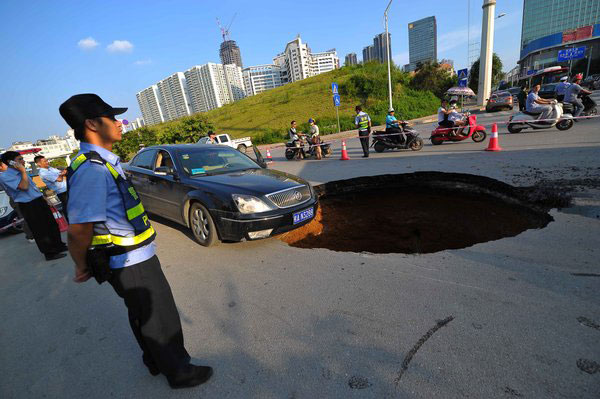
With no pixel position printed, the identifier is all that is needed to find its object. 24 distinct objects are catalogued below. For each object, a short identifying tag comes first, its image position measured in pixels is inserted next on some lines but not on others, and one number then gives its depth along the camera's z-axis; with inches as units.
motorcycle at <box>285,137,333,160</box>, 469.7
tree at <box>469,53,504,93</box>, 1690.9
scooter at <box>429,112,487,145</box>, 383.6
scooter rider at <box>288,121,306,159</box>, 476.4
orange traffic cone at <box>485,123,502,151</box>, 309.9
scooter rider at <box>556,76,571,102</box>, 404.7
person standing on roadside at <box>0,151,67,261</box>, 171.8
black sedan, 143.1
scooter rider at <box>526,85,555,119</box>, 369.7
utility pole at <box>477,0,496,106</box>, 891.4
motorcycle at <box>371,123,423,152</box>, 389.7
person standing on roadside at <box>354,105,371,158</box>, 382.6
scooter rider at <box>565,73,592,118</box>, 396.8
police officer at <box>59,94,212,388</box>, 59.1
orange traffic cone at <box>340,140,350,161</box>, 403.5
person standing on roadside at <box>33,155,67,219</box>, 214.7
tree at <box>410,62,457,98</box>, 1332.4
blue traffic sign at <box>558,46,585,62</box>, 1755.7
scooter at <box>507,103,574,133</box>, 366.6
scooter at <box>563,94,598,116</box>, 418.6
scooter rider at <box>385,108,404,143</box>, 398.4
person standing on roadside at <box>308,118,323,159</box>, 446.2
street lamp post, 751.9
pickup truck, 740.0
